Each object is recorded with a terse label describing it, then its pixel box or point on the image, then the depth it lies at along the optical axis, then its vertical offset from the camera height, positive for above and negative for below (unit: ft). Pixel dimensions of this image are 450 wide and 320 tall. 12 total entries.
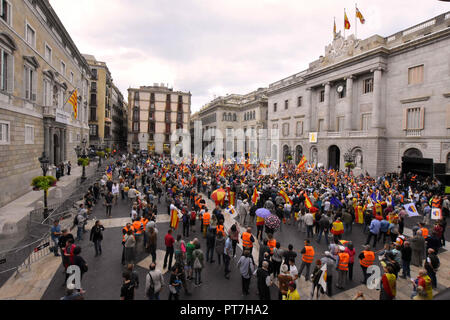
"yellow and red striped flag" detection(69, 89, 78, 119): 79.08 +16.48
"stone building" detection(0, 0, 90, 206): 52.80 +16.23
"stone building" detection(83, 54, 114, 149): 172.35 +33.05
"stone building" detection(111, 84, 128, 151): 220.84 +30.41
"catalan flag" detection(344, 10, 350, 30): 103.65 +56.74
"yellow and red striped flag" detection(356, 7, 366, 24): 97.81 +56.14
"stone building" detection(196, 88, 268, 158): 188.14 +27.02
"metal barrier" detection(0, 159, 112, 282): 27.65 -12.97
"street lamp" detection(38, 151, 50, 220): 45.47 -2.65
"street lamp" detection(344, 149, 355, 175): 88.53 -1.74
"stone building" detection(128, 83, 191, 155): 211.61 +31.12
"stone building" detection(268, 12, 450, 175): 83.35 +23.14
